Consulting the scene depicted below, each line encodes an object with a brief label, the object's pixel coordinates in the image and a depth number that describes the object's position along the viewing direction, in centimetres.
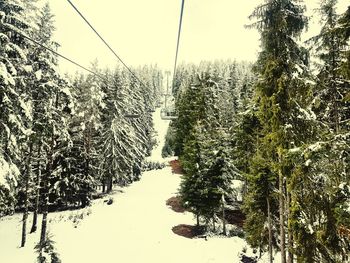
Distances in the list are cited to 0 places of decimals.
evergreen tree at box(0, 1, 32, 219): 1467
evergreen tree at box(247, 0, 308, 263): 1416
